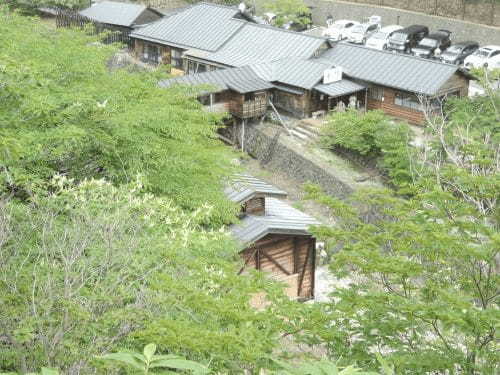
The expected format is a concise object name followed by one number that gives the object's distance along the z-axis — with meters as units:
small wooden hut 19.81
